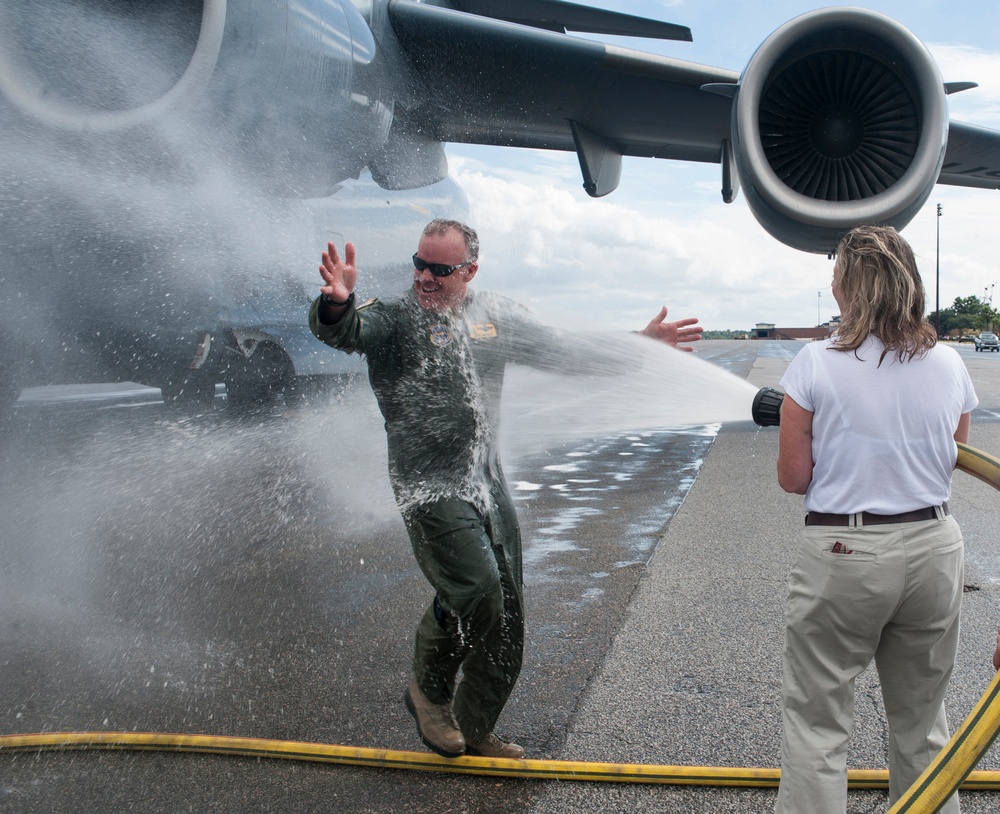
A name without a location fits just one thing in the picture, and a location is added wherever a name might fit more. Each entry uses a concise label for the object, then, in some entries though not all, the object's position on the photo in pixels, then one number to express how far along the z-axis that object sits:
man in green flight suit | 2.69
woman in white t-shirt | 2.01
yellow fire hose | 2.51
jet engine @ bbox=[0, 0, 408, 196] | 4.36
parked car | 52.31
